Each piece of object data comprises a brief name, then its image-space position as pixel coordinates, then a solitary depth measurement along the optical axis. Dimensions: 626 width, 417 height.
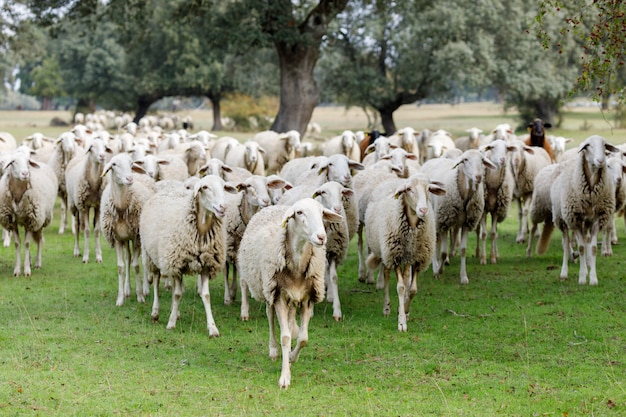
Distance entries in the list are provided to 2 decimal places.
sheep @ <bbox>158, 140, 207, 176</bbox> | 18.16
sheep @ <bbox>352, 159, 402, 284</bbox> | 12.16
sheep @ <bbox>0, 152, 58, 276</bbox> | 12.66
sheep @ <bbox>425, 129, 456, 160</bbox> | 21.09
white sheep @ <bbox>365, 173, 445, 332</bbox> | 9.64
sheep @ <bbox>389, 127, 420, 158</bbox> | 20.45
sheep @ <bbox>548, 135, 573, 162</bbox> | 22.07
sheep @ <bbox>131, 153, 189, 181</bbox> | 13.81
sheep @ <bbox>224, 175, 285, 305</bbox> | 10.70
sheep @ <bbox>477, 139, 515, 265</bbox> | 13.52
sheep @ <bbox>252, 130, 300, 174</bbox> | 21.50
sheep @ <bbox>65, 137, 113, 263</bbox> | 14.08
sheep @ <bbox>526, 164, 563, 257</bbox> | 13.23
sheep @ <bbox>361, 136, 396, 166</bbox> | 17.38
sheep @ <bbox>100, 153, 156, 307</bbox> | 11.09
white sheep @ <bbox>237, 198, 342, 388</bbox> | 7.46
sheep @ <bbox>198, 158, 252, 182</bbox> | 12.38
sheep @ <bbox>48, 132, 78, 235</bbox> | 17.03
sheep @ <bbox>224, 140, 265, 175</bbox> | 18.78
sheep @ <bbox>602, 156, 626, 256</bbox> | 12.66
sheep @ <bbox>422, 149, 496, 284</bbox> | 12.32
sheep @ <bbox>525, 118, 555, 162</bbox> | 19.28
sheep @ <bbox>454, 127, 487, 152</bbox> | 21.97
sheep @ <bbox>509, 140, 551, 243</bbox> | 15.58
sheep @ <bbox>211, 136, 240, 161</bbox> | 20.89
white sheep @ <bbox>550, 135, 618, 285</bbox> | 11.55
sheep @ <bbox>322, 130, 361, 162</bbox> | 21.02
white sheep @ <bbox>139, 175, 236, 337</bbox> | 9.30
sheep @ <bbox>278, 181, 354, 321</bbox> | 10.20
